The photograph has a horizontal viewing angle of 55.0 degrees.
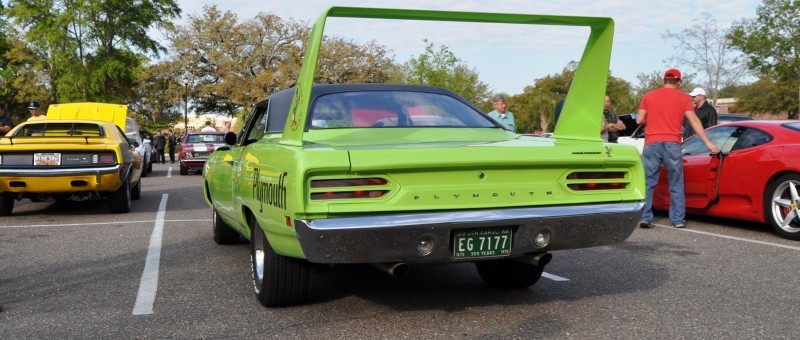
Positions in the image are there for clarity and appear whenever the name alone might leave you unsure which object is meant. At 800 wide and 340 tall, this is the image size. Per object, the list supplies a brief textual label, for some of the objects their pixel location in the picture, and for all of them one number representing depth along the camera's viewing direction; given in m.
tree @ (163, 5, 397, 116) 53.97
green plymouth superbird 3.69
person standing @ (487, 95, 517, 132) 10.71
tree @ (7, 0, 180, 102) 48.22
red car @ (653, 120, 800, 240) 7.28
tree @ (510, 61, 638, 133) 67.06
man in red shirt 7.91
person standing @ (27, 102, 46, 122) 13.18
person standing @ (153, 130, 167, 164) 31.86
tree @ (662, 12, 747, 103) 44.91
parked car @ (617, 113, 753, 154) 10.83
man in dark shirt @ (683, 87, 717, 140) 10.73
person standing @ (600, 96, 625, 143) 9.80
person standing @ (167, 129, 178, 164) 33.16
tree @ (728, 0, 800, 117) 51.88
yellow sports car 9.32
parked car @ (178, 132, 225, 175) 20.84
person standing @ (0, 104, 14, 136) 12.09
